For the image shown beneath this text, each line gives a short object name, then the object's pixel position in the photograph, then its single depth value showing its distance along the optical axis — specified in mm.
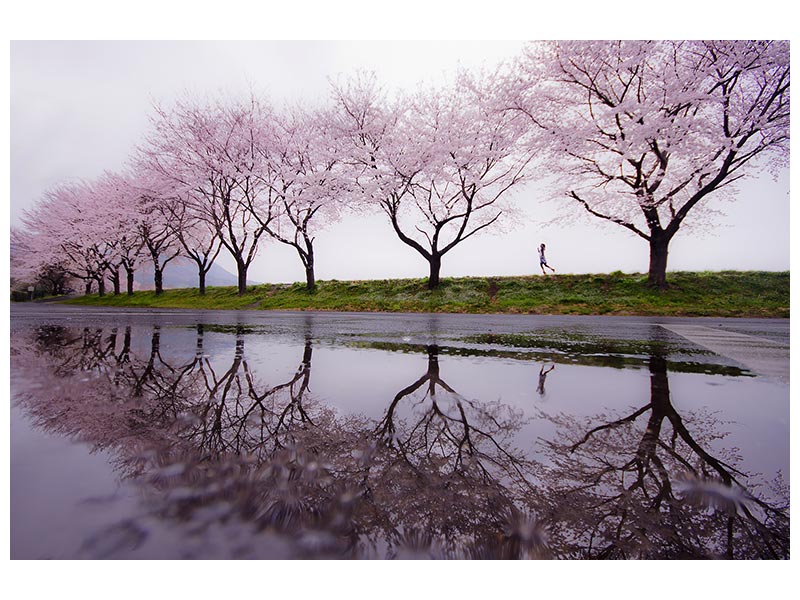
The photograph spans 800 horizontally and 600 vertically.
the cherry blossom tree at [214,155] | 22328
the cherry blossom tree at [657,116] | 13984
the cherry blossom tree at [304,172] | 22094
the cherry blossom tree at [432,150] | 19359
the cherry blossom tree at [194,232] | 28172
